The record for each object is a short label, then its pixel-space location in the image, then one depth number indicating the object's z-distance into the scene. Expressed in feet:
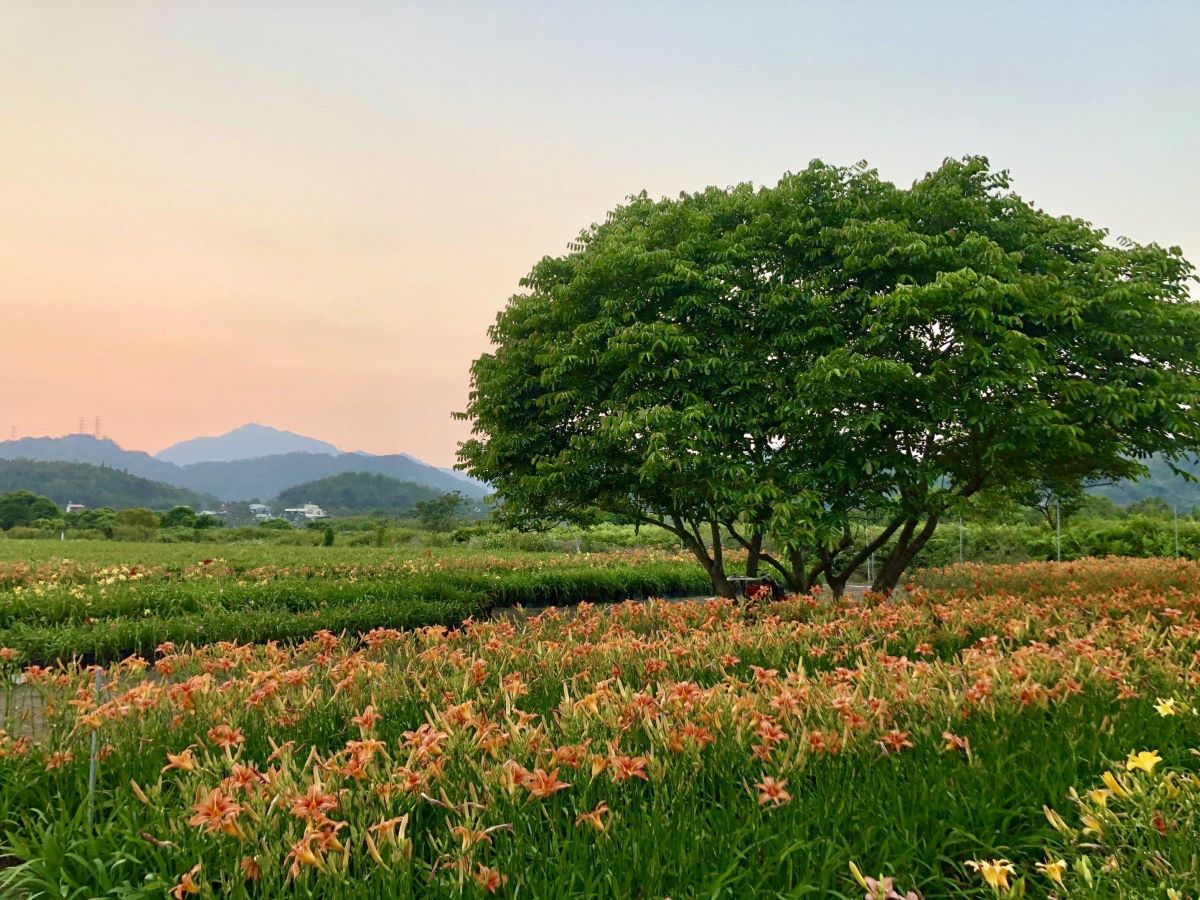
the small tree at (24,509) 178.60
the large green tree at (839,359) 25.07
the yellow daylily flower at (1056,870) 6.18
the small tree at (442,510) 163.02
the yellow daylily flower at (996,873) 5.87
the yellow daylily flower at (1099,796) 7.29
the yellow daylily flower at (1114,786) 7.39
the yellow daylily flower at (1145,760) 7.07
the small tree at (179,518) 164.96
